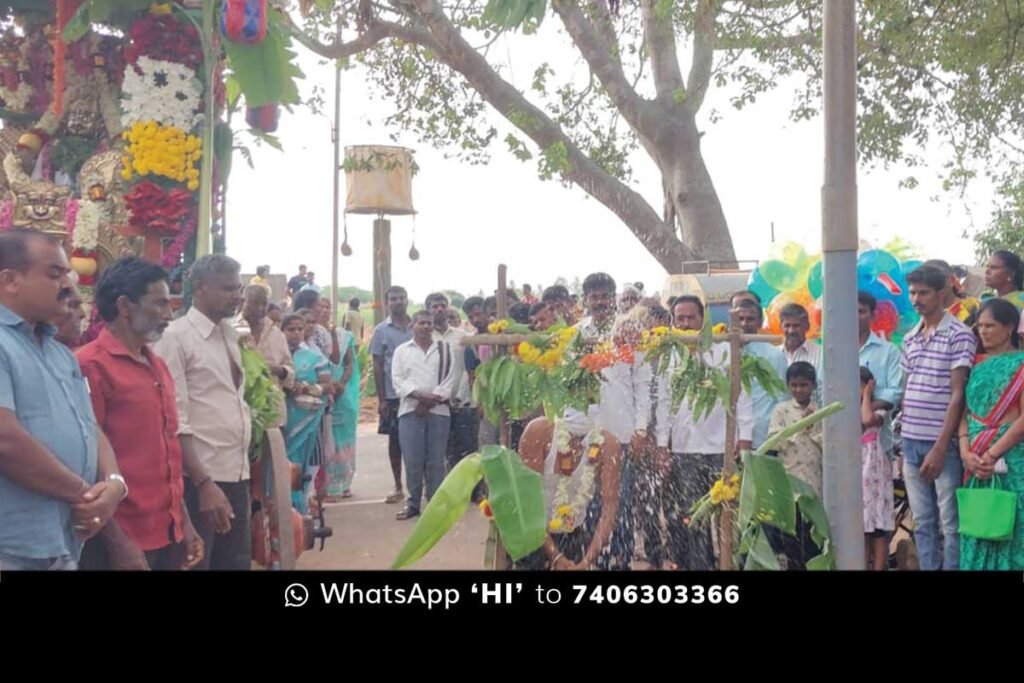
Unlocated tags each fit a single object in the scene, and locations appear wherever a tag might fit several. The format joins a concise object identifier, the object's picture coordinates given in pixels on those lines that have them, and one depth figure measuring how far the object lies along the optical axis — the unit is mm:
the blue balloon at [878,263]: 5773
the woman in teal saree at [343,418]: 7715
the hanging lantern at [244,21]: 4672
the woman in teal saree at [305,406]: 5922
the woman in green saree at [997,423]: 4543
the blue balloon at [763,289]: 6797
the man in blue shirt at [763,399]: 5367
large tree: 9062
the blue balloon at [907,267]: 6025
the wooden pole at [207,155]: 4801
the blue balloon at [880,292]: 5625
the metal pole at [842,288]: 3717
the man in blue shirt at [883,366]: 5102
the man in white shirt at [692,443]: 4883
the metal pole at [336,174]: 14117
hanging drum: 10352
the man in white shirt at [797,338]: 5461
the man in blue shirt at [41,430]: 2855
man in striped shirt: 4805
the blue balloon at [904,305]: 5734
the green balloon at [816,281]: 5816
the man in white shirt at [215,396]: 4027
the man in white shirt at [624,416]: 4516
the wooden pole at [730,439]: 3859
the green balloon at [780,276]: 6621
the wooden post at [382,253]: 12148
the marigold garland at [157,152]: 4727
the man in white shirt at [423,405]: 7340
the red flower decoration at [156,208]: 4699
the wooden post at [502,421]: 3973
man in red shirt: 3533
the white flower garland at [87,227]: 4719
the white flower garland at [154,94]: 4762
